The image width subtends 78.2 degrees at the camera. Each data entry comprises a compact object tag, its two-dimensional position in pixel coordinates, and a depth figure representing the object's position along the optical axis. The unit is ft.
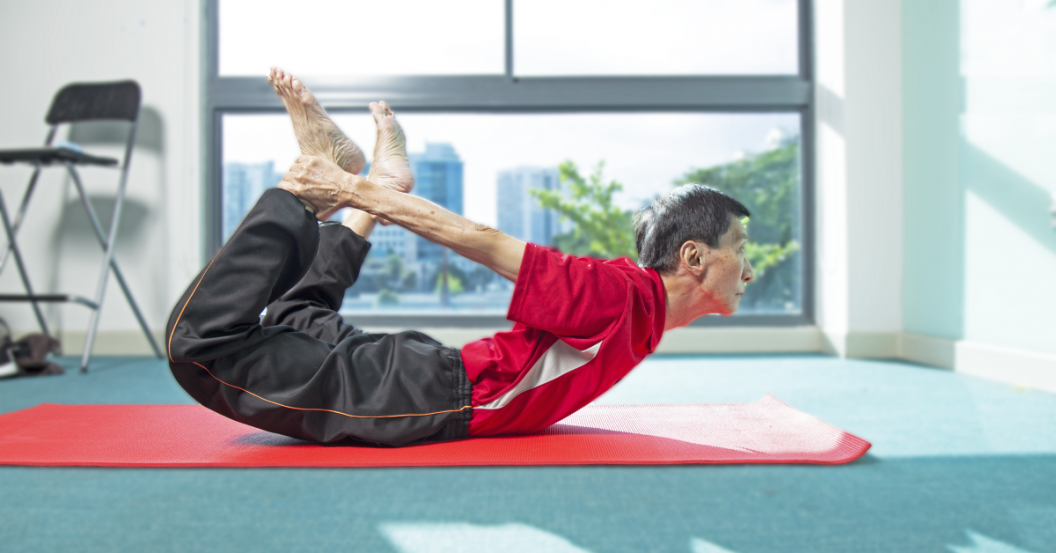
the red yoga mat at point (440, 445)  4.09
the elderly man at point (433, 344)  4.01
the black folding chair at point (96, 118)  10.24
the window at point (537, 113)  11.76
